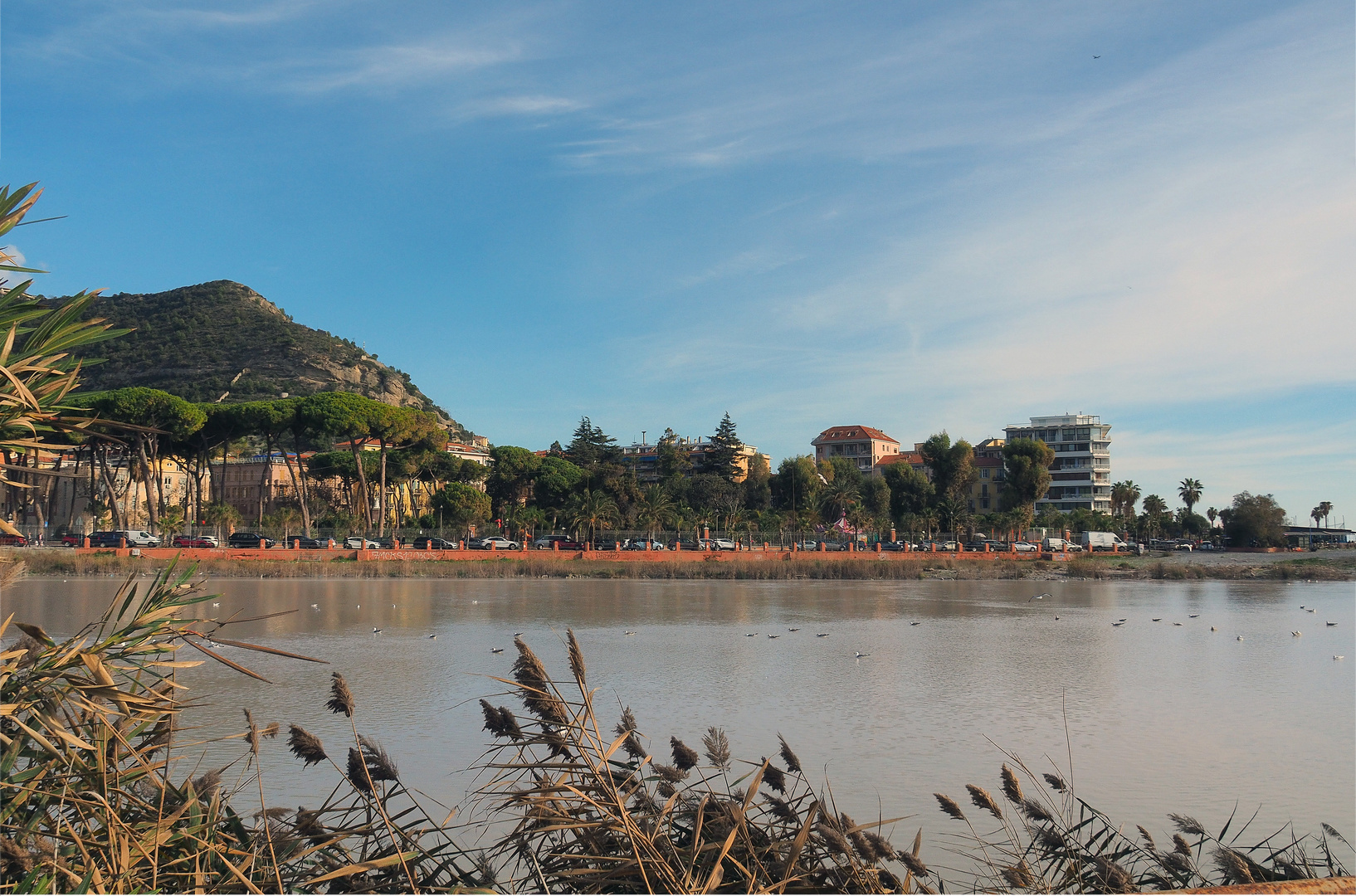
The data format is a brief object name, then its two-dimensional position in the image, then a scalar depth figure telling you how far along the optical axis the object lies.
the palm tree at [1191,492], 99.19
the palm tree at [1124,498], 95.12
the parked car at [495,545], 53.00
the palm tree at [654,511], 64.44
